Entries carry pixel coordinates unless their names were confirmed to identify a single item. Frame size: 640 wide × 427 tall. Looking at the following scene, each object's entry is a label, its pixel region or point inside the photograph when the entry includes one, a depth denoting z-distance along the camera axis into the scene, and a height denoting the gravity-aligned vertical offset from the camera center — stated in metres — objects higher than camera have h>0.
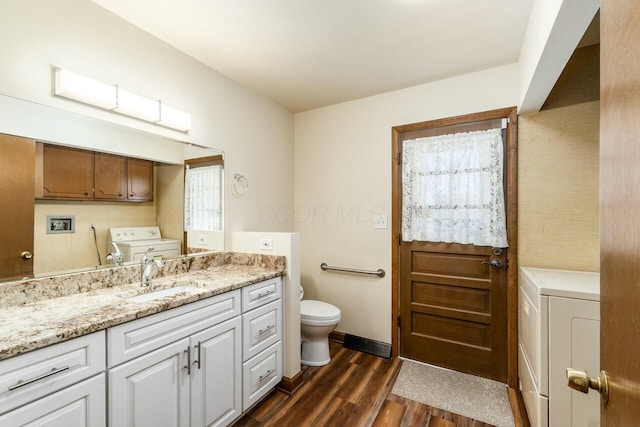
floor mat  1.88 -1.27
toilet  2.40 -0.97
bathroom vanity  0.99 -0.60
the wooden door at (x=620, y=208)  0.47 +0.01
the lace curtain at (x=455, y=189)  2.21 +0.21
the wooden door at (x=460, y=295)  2.17 -0.65
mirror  1.41 +0.09
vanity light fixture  1.48 +0.65
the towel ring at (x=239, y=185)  2.45 +0.25
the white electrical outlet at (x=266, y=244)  2.21 -0.23
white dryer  1.43 -0.67
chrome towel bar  2.67 -0.53
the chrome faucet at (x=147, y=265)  1.72 -0.31
